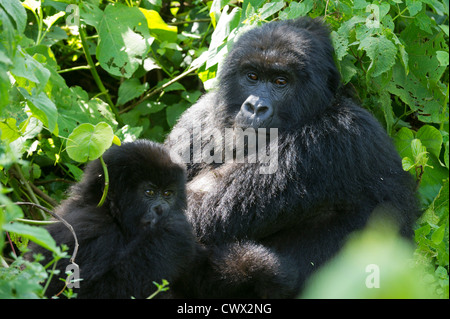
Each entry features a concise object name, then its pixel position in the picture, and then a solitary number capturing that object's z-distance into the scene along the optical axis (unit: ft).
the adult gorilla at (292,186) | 11.66
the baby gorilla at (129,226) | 9.79
